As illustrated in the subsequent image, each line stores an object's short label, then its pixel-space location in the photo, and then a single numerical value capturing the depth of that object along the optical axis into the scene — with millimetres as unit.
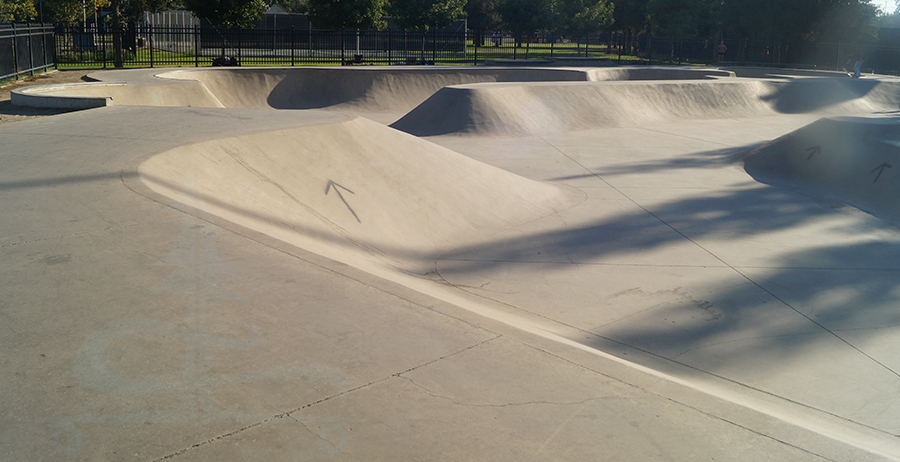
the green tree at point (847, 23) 42656
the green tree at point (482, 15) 68000
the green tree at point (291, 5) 67281
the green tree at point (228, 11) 31656
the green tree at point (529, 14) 51094
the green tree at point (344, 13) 37656
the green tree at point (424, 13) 47312
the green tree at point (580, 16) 52875
